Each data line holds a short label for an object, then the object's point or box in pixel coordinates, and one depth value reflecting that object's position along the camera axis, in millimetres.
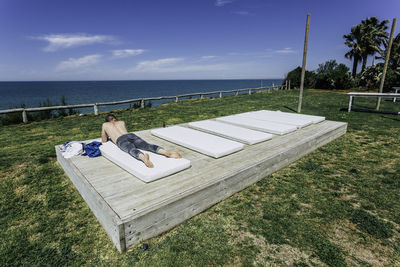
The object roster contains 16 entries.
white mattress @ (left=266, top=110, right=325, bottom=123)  7504
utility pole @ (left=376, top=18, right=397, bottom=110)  10211
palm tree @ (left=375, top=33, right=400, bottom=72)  23792
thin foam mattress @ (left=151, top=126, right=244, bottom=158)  4340
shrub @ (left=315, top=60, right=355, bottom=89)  24297
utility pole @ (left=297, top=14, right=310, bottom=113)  9438
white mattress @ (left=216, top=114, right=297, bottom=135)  6003
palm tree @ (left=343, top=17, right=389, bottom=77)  26203
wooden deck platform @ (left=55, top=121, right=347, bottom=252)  2568
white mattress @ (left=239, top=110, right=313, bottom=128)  6880
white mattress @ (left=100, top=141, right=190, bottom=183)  3270
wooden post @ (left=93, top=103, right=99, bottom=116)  11172
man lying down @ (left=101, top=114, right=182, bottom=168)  3743
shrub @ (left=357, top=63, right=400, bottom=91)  21047
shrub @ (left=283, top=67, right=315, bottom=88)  27141
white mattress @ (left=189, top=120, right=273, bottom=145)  5172
